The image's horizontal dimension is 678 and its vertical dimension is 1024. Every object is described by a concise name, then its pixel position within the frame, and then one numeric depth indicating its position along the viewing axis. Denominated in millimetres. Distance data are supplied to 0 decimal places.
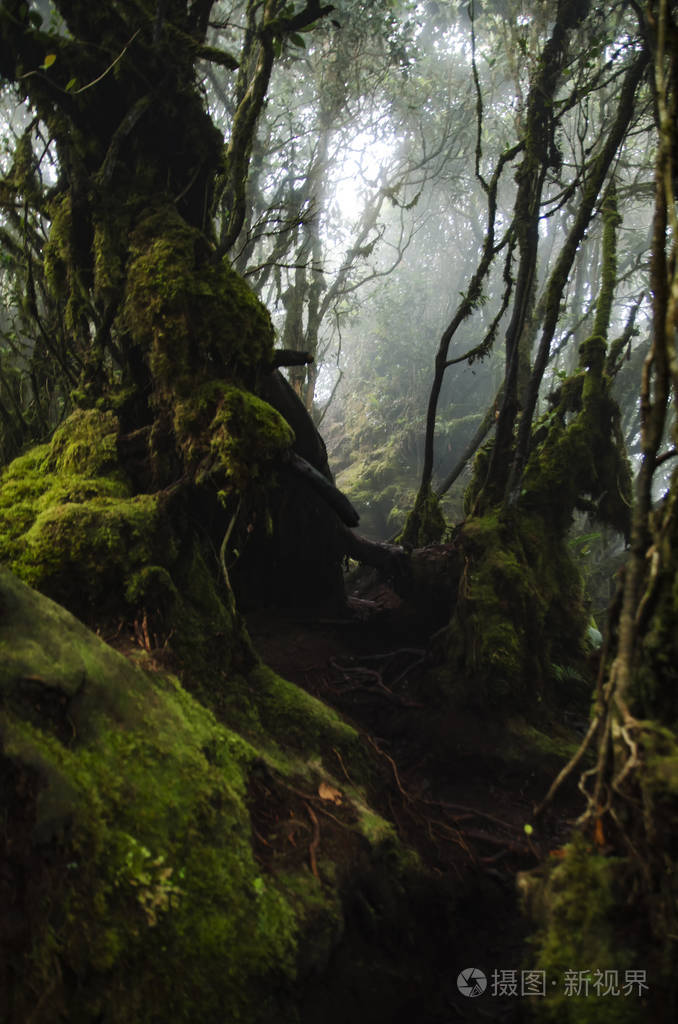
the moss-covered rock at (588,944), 1498
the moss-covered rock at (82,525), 3053
